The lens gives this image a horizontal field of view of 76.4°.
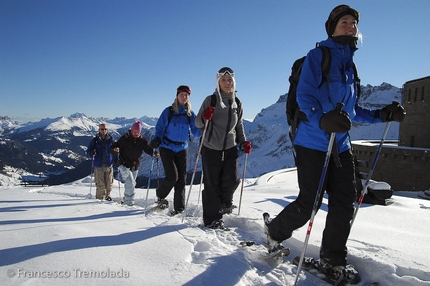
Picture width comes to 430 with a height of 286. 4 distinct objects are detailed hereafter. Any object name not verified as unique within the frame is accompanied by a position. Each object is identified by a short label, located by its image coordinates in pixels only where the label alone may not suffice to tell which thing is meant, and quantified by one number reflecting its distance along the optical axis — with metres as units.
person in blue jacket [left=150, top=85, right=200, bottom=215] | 5.06
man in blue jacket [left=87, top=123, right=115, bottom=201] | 7.42
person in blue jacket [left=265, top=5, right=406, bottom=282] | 2.39
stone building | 20.11
